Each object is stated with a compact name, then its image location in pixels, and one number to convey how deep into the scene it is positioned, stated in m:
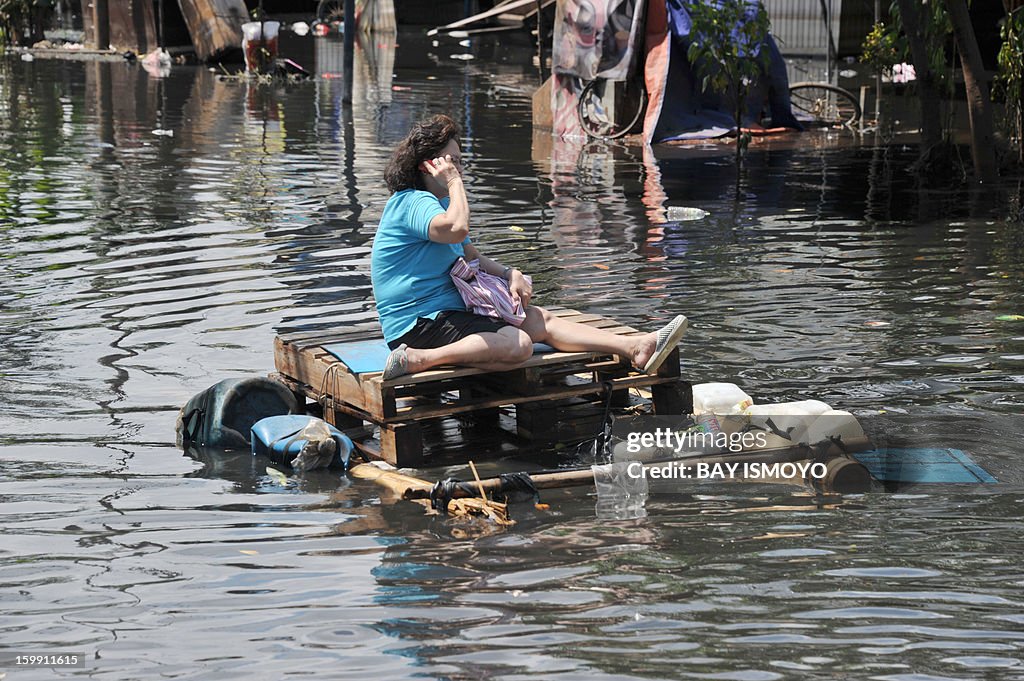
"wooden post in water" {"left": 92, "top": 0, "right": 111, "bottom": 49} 32.84
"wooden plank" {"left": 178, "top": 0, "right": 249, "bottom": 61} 30.61
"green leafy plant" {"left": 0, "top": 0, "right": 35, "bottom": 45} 34.00
